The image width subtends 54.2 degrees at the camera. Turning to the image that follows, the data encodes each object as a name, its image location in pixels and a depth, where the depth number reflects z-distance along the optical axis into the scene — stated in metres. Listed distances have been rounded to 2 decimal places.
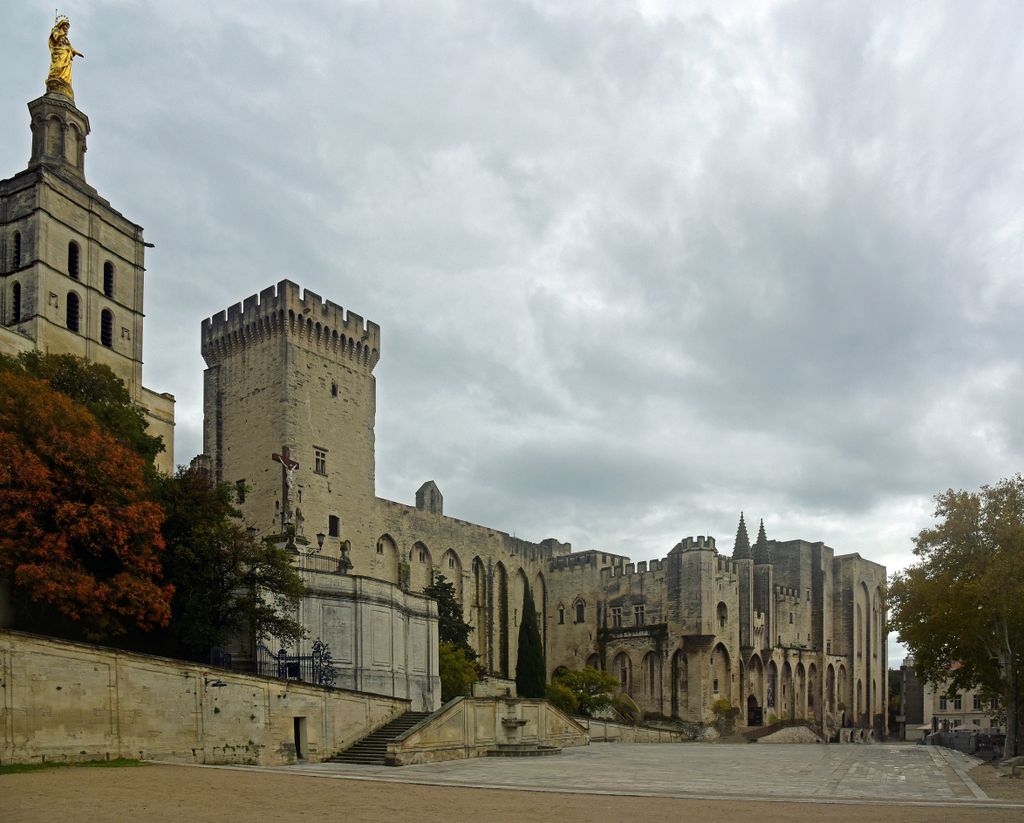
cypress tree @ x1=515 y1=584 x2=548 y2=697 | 48.62
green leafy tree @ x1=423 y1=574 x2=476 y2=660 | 48.22
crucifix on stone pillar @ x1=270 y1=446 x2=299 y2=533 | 34.09
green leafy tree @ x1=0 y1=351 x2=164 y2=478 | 28.17
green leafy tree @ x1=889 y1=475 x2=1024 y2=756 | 31.59
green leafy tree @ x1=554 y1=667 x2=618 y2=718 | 49.81
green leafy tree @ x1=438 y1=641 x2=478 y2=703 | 39.91
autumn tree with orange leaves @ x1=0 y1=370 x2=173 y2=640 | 22.00
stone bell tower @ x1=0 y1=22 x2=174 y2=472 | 37.34
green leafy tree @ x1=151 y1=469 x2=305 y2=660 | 26.80
